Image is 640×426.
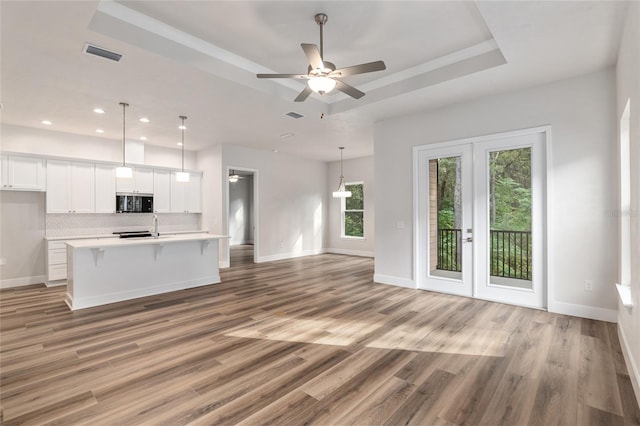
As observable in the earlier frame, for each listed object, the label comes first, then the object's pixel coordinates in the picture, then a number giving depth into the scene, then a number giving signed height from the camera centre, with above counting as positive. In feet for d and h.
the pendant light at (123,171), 15.74 +2.29
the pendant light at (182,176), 18.47 +2.32
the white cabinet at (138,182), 21.99 +2.41
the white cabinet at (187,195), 24.75 +1.68
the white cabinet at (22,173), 17.84 +2.56
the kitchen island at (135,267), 14.29 -2.69
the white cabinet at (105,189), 21.15 +1.87
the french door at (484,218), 13.42 -0.23
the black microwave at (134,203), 22.03 +0.94
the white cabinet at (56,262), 18.57 -2.77
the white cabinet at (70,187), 19.42 +1.89
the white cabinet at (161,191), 23.68 +1.90
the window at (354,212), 30.86 +0.22
